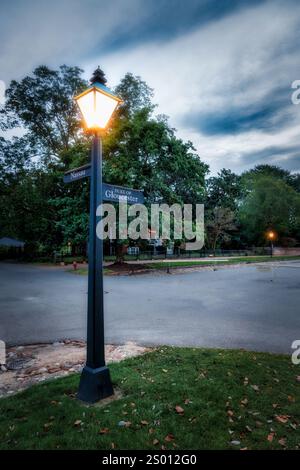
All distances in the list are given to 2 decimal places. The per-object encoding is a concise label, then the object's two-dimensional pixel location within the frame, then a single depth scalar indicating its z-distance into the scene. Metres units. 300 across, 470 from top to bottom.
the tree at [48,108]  31.77
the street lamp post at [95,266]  3.73
